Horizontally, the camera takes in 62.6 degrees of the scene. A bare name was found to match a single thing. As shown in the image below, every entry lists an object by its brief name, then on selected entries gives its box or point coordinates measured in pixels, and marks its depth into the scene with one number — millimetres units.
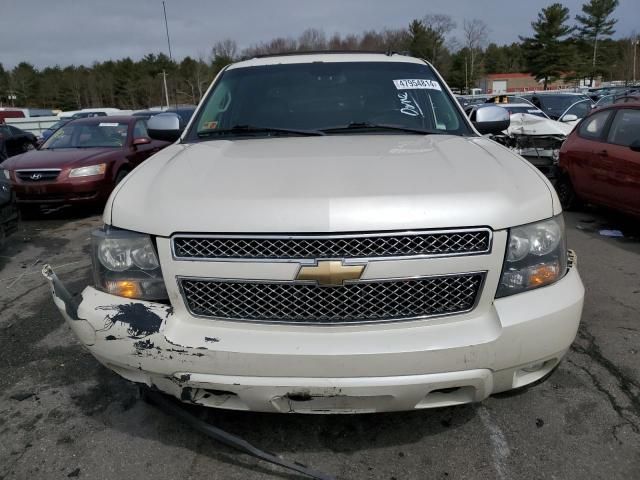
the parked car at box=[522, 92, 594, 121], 15758
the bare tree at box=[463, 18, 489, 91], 73438
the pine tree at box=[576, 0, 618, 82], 66875
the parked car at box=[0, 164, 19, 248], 5547
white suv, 1960
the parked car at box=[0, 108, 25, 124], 35419
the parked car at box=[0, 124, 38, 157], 14859
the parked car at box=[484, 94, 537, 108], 17938
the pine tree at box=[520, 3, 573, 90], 63331
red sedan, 7836
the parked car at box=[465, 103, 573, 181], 9164
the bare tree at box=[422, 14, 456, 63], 72875
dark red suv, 5871
